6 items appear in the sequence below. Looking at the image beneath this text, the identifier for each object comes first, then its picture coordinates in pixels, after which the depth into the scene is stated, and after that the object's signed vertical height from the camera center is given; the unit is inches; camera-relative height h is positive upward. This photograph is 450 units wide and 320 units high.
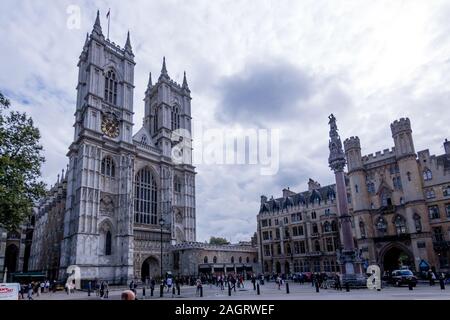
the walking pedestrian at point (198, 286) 915.4 -95.9
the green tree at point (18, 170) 816.4 +239.3
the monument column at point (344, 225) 965.8 +61.6
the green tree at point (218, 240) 4547.7 +158.2
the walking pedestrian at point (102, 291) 957.2 -101.4
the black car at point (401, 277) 979.6 -106.2
